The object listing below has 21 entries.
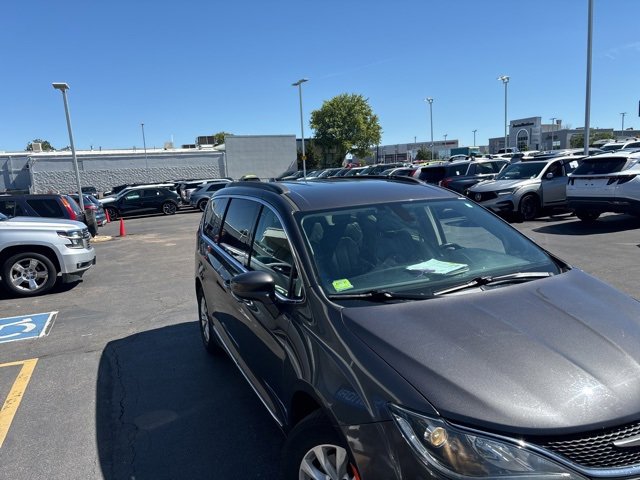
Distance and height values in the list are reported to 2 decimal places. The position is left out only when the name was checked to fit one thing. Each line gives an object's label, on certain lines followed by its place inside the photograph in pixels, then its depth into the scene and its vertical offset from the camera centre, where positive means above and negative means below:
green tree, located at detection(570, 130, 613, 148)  76.88 -0.20
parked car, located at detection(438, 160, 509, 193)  18.47 -1.23
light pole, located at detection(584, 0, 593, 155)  21.72 +1.99
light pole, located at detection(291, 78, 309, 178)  39.91 +5.35
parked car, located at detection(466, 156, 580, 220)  14.71 -1.45
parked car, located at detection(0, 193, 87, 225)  11.14 -0.88
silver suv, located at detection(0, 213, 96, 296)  8.23 -1.44
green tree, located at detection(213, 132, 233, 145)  93.71 +4.34
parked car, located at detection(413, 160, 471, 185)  19.42 -1.02
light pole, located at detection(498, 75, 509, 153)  54.44 +6.12
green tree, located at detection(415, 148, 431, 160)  84.64 -1.58
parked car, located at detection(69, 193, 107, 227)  19.25 -1.70
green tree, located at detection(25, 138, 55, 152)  56.47 +2.28
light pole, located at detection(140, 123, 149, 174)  49.44 -0.29
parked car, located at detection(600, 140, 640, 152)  25.25 -0.59
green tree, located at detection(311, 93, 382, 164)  60.84 +3.03
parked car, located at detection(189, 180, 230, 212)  28.27 -2.02
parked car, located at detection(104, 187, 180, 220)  26.55 -2.19
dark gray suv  1.85 -0.91
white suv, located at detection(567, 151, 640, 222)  11.84 -1.18
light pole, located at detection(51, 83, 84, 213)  17.20 +1.84
